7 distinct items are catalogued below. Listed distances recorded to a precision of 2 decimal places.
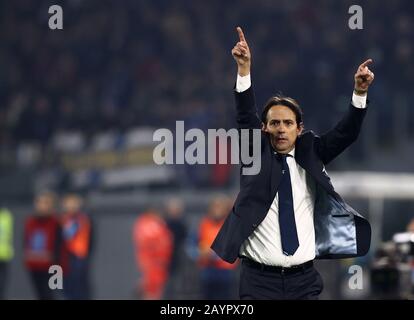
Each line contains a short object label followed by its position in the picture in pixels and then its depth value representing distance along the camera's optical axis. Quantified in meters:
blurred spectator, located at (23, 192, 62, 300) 16.88
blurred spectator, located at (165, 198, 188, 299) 18.75
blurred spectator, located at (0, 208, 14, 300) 17.48
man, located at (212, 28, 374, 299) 6.99
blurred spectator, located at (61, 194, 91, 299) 18.34
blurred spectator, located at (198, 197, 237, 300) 17.06
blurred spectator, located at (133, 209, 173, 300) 18.94
